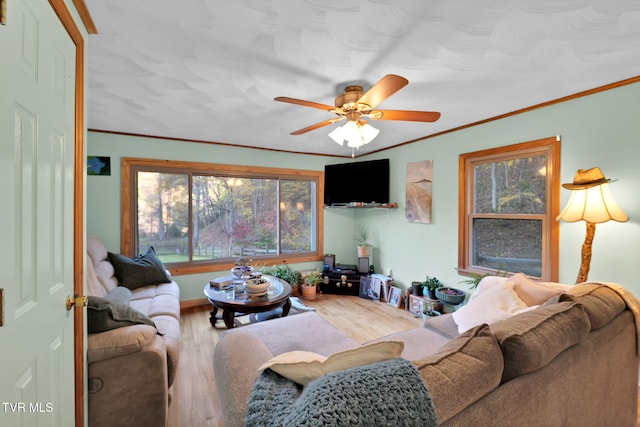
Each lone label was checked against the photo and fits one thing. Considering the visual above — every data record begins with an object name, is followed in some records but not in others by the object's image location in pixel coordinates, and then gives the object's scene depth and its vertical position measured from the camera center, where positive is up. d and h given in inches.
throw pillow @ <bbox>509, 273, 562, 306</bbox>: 68.0 -20.1
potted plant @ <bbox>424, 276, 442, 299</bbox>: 133.2 -36.5
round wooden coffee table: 99.5 -33.7
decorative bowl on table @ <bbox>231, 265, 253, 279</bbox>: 126.6 -28.6
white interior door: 30.0 -0.7
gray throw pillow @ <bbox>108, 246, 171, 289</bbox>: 119.2 -27.2
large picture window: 141.9 -1.6
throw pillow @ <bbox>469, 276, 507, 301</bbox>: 78.9 -21.2
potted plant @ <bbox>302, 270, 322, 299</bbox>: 163.8 -45.0
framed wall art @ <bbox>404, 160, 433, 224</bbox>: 142.6 +10.8
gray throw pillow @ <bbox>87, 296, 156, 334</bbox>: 59.8 -24.1
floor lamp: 78.5 +2.0
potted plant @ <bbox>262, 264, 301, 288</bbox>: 162.1 -37.4
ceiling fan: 73.2 +29.1
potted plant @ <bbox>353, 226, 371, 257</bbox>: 174.2 -20.2
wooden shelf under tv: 162.0 +3.3
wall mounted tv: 165.8 +18.0
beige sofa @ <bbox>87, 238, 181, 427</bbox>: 56.9 -36.3
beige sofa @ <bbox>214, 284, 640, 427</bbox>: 34.7 -24.5
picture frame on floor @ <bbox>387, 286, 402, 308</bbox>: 149.2 -47.3
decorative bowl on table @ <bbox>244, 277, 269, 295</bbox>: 105.9 -29.7
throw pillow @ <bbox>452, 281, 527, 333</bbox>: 68.1 -24.7
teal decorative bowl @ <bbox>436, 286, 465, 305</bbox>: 120.7 -37.4
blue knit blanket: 26.3 -19.5
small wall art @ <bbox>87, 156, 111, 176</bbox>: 130.0 +21.2
